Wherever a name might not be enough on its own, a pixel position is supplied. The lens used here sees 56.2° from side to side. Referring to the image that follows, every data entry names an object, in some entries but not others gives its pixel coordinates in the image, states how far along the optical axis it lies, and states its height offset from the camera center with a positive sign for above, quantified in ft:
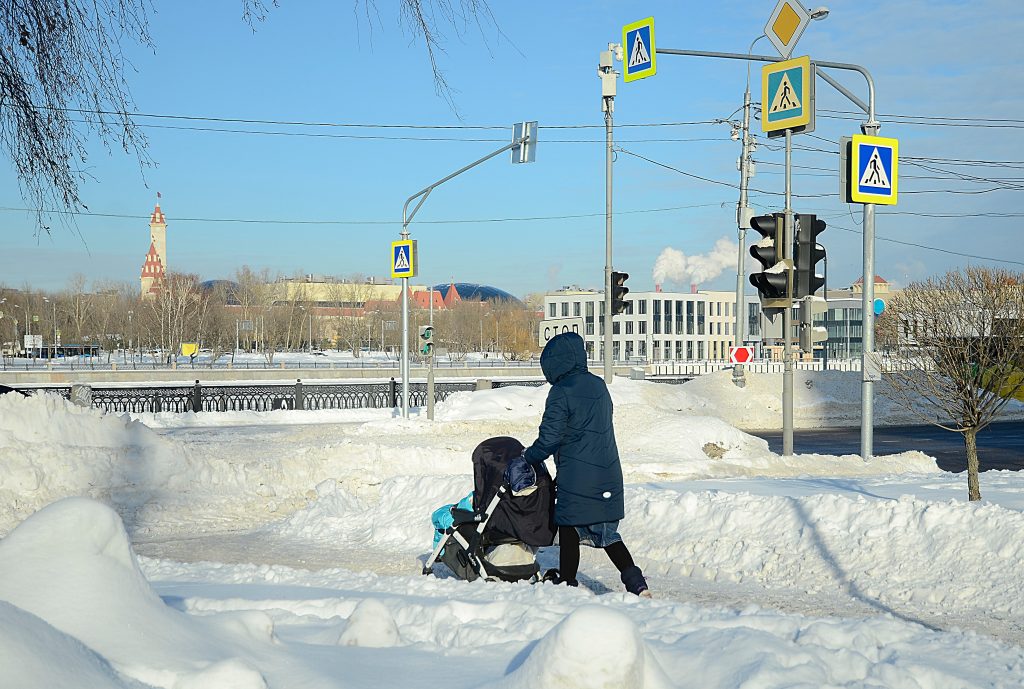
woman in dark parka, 21.76 -2.57
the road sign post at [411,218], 78.35 +11.00
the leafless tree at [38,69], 17.88 +5.16
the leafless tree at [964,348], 36.04 -0.27
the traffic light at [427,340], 77.20 +0.00
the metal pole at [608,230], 72.33 +8.82
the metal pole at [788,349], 41.19 -0.36
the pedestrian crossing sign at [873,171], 42.11 +7.52
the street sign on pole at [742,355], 99.91 -1.49
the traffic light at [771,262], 40.98 +3.40
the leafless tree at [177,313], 241.96 +7.19
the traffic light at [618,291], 70.90 +3.67
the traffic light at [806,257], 41.19 +3.63
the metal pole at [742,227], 107.65 +12.97
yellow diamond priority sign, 43.21 +14.42
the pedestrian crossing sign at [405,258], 80.48 +6.88
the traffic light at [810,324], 42.01 +0.74
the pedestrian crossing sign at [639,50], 65.87 +20.10
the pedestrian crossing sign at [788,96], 40.16 +10.39
